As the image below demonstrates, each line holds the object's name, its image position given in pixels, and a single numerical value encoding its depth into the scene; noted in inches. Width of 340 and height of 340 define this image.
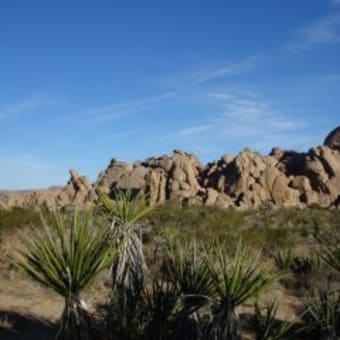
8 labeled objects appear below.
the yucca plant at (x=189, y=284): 314.7
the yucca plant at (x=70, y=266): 283.7
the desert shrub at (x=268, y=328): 363.3
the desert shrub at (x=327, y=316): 412.2
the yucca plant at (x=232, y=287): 300.5
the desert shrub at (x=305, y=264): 688.8
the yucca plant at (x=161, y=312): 318.0
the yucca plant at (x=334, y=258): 406.3
